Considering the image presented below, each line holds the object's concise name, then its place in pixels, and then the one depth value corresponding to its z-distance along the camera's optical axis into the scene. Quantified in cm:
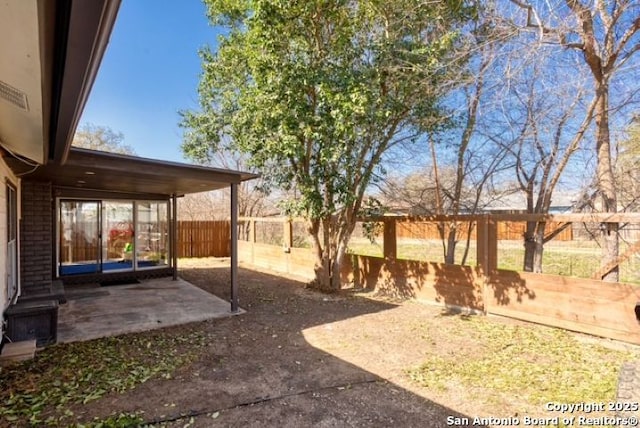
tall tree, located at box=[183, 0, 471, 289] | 589
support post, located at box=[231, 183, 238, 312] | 595
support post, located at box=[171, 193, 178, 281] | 921
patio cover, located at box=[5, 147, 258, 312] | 461
